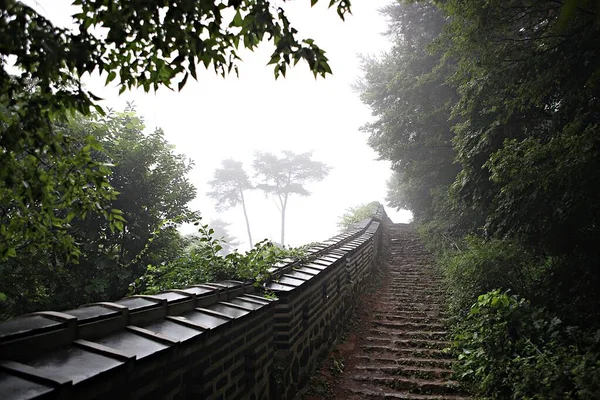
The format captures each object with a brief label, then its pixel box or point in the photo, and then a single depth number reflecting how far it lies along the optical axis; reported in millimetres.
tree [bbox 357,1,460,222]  12062
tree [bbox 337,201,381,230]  21119
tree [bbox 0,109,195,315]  5680
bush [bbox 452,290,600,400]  3137
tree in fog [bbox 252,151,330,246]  36250
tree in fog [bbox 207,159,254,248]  36844
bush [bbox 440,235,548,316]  5656
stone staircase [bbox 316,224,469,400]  4449
